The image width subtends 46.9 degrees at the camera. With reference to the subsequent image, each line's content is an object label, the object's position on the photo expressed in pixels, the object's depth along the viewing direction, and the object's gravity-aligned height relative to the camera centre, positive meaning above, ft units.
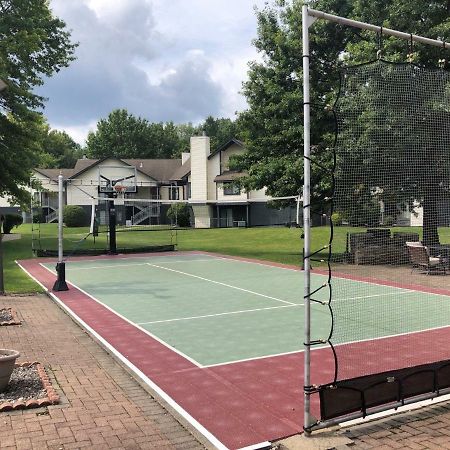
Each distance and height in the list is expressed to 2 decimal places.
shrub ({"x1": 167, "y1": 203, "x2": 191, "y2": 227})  161.27 +2.12
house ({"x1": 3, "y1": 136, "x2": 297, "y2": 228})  154.37 +10.90
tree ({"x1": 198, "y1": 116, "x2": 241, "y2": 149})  264.11 +50.64
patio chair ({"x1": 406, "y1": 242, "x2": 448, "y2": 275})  47.19 -3.91
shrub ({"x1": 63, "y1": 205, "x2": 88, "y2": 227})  163.22 +2.67
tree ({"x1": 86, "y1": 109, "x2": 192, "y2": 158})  242.86 +40.01
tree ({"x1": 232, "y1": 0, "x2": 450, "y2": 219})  51.31 +17.01
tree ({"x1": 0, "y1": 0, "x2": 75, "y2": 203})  69.00 +18.39
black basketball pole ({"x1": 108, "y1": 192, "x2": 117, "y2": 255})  80.69 -0.97
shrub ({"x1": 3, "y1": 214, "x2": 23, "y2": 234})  111.24 +0.75
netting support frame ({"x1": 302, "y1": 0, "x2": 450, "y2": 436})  14.96 +0.35
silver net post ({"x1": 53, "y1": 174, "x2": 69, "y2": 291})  44.34 -4.28
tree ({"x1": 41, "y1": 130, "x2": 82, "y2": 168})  272.51 +37.78
